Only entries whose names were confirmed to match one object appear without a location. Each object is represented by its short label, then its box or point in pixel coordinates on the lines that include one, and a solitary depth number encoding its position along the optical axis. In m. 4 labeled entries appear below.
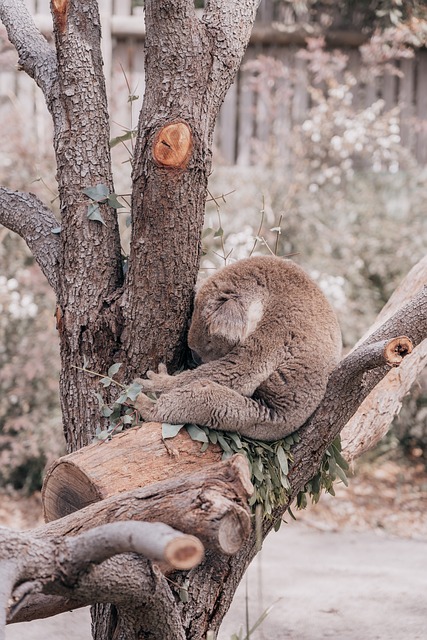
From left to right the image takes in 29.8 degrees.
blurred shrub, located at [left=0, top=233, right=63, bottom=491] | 6.75
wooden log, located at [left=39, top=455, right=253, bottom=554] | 2.23
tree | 2.91
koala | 3.05
